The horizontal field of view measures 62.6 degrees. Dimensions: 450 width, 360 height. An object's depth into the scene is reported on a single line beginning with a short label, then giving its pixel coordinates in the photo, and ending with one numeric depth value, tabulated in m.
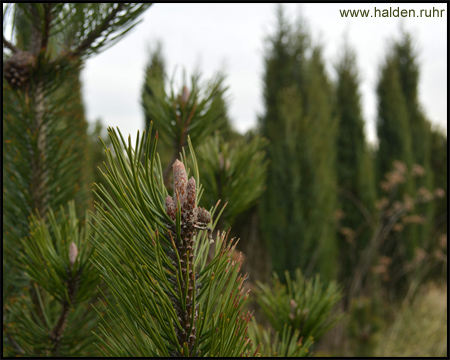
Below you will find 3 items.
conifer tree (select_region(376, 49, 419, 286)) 5.14
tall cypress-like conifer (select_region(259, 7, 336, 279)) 3.61
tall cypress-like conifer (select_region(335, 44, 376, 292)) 4.79
